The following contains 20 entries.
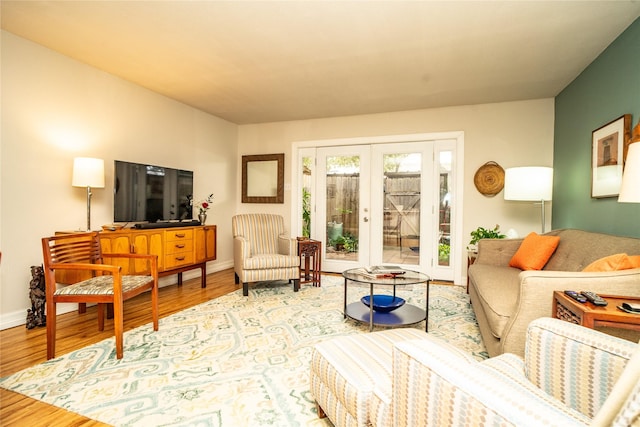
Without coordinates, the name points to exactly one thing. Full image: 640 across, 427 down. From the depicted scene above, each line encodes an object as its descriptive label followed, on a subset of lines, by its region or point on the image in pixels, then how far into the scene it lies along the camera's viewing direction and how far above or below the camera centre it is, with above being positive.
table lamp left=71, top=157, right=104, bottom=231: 2.91 +0.32
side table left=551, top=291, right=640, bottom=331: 1.30 -0.42
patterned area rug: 1.61 -1.00
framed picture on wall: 2.38 +0.47
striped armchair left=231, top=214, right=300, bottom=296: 3.62 -0.52
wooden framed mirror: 5.20 +0.52
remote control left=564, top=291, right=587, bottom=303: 1.43 -0.38
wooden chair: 2.10 -0.54
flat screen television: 3.34 +0.18
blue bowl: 2.56 -0.75
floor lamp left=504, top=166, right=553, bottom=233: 3.19 +0.29
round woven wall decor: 4.11 +0.43
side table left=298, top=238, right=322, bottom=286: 4.14 -0.59
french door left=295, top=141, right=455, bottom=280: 4.46 +0.10
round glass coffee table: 2.51 -0.80
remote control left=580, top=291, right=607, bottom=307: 1.37 -0.38
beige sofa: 1.60 -0.42
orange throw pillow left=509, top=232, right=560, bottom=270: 2.75 -0.35
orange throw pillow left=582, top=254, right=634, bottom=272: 1.67 -0.27
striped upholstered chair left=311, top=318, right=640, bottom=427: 0.61 -0.45
